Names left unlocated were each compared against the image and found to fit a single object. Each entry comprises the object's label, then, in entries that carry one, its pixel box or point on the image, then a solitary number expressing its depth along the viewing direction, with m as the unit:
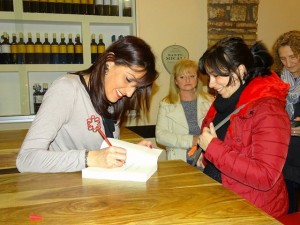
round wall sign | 3.67
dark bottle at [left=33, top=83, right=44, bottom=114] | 3.48
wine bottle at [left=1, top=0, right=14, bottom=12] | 3.20
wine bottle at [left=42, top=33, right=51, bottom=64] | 3.38
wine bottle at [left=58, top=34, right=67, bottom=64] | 3.44
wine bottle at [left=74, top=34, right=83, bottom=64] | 3.50
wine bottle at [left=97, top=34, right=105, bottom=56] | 3.58
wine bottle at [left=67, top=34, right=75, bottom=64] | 3.47
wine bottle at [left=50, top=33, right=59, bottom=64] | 3.40
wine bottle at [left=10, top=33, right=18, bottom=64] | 3.30
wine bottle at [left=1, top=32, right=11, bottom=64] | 3.26
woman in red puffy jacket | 1.27
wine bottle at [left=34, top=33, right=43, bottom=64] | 3.36
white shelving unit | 3.28
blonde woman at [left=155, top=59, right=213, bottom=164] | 2.64
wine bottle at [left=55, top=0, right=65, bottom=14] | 3.34
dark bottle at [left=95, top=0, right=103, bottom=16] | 3.47
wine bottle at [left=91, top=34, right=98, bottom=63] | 3.54
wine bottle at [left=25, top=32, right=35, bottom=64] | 3.34
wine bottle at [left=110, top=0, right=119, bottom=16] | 3.56
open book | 1.17
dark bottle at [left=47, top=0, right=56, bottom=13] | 3.32
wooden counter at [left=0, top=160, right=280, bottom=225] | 0.87
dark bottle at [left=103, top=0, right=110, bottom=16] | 3.50
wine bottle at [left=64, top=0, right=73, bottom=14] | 3.37
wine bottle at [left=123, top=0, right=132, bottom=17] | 3.58
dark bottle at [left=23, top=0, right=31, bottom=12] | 3.24
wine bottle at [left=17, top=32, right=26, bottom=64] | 3.31
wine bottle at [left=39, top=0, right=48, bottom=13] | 3.29
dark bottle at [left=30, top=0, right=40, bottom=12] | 3.26
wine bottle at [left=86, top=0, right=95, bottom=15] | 3.43
